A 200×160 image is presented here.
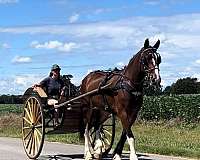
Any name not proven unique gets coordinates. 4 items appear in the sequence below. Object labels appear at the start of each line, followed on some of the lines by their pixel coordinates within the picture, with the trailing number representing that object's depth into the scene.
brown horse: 10.66
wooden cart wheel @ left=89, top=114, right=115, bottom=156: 13.43
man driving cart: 13.73
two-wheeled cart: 13.08
